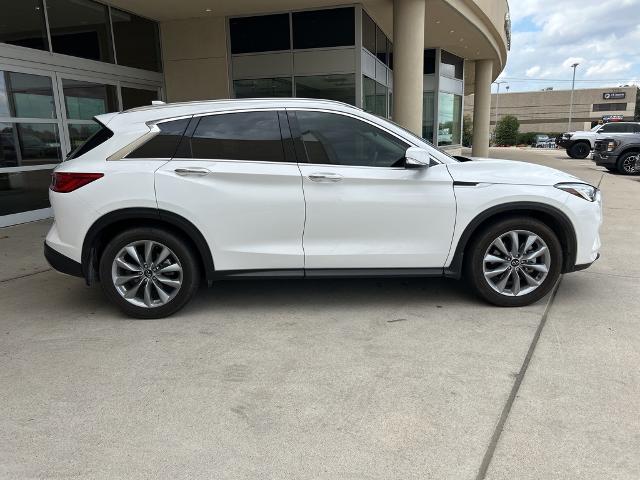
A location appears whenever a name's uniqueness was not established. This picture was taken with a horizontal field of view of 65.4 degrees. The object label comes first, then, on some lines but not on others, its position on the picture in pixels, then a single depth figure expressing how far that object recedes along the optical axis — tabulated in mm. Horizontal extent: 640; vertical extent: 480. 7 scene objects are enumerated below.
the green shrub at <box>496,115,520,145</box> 68562
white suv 4062
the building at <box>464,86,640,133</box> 90875
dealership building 8508
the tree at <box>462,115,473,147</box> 54353
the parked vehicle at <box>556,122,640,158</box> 24914
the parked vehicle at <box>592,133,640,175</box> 17000
